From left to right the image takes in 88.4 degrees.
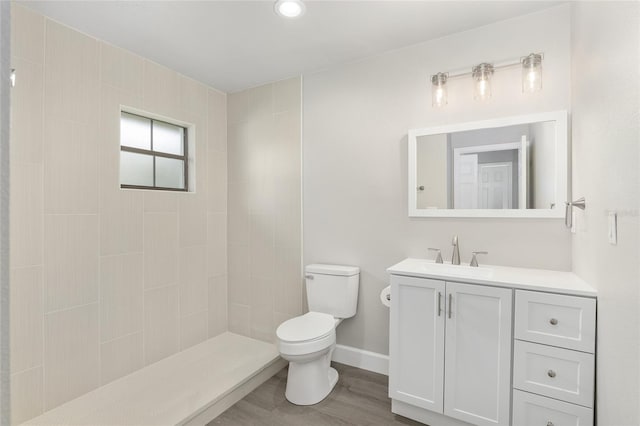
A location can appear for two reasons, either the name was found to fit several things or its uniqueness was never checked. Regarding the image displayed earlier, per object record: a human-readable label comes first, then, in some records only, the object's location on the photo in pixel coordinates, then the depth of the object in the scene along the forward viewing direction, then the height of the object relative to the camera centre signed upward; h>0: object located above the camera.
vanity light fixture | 1.94 +0.85
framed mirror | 1.92 +0.28
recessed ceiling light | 1.84 +1.17
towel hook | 1.59 +0.02
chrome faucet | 2.14 -0.27
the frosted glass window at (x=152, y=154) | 2.48 +0.46
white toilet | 2.10 -0.80
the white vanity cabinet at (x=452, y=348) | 1.67 -0.74
